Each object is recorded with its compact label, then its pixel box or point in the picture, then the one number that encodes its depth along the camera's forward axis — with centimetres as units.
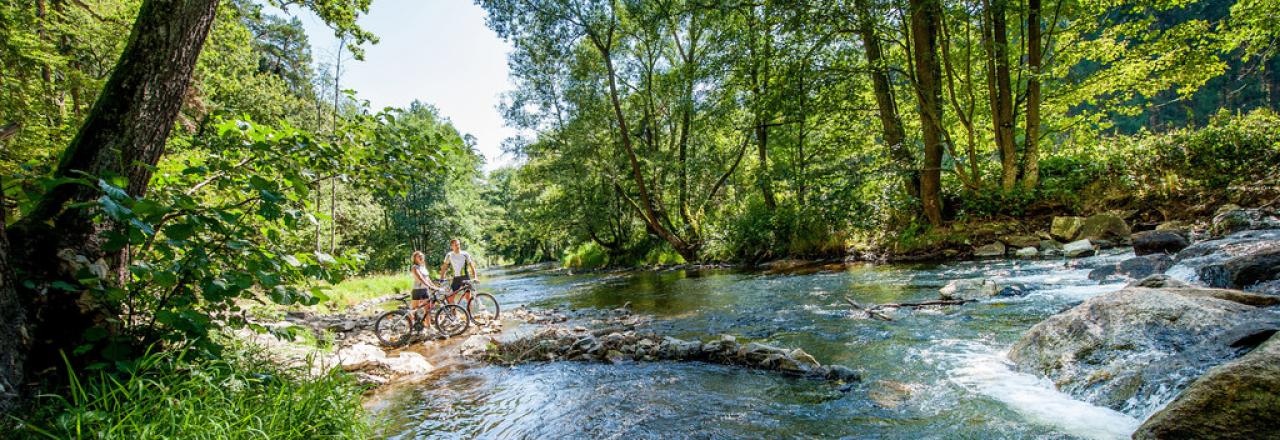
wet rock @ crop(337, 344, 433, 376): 628
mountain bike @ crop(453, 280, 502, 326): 993
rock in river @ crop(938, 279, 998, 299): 743
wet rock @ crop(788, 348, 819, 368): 493
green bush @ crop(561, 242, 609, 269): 3045
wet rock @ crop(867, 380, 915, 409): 392
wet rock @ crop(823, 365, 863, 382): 454
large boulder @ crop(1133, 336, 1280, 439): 246
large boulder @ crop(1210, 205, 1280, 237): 837
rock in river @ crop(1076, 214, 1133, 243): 1070
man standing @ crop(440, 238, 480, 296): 986
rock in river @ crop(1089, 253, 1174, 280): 725
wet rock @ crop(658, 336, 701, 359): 589
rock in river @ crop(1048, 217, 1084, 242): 1139
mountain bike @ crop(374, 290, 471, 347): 900
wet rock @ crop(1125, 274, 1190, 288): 539
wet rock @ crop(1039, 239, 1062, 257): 1097
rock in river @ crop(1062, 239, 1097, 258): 1008
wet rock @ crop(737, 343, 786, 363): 527
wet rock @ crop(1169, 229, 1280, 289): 543
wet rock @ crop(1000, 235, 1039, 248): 1202
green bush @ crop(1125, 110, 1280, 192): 1054
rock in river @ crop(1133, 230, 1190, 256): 852
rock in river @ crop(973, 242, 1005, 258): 1224
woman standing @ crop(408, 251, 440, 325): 908
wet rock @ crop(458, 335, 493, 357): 737
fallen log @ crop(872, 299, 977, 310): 705
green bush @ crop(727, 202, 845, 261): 1656
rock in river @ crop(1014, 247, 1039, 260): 1123
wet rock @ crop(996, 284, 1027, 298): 725
